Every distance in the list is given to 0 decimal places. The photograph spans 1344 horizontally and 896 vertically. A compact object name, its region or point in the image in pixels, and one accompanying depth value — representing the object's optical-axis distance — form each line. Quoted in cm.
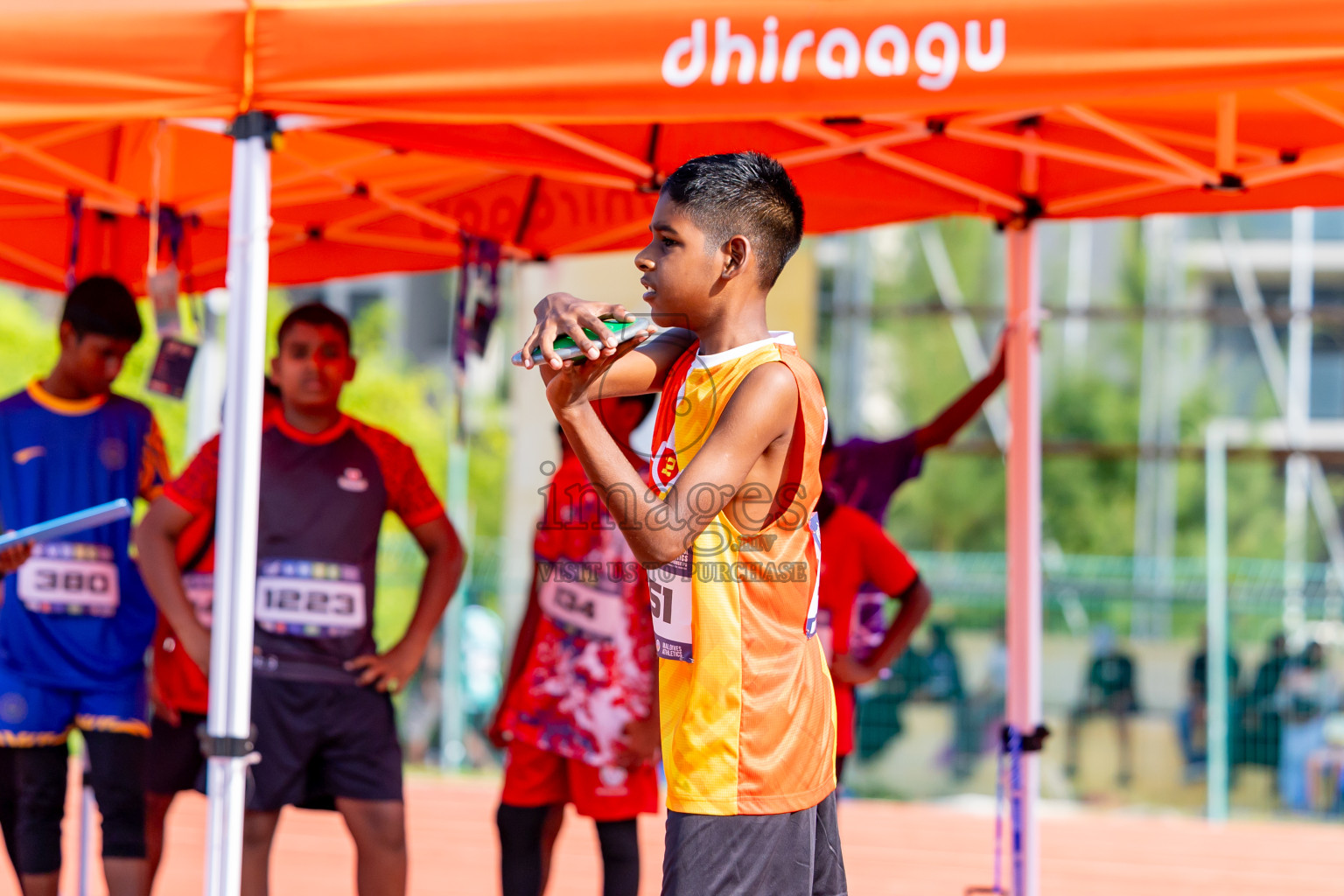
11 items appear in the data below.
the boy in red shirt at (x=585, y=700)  777
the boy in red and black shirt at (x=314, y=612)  735
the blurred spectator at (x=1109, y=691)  2298
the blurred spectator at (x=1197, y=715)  2067
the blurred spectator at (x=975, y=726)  2136
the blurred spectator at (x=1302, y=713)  1962
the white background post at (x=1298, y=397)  4706
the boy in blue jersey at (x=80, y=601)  752
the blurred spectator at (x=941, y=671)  2167
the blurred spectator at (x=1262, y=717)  2022
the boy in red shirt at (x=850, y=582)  846
